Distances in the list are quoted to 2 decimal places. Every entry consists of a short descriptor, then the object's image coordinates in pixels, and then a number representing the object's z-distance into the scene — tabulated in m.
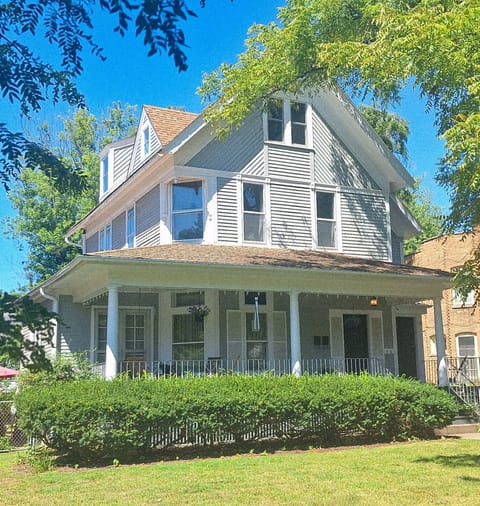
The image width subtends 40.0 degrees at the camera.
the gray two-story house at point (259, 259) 14.53
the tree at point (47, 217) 32.41
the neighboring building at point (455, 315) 31.67
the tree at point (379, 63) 10.20
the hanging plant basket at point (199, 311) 15.38
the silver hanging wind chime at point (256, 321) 15.10
